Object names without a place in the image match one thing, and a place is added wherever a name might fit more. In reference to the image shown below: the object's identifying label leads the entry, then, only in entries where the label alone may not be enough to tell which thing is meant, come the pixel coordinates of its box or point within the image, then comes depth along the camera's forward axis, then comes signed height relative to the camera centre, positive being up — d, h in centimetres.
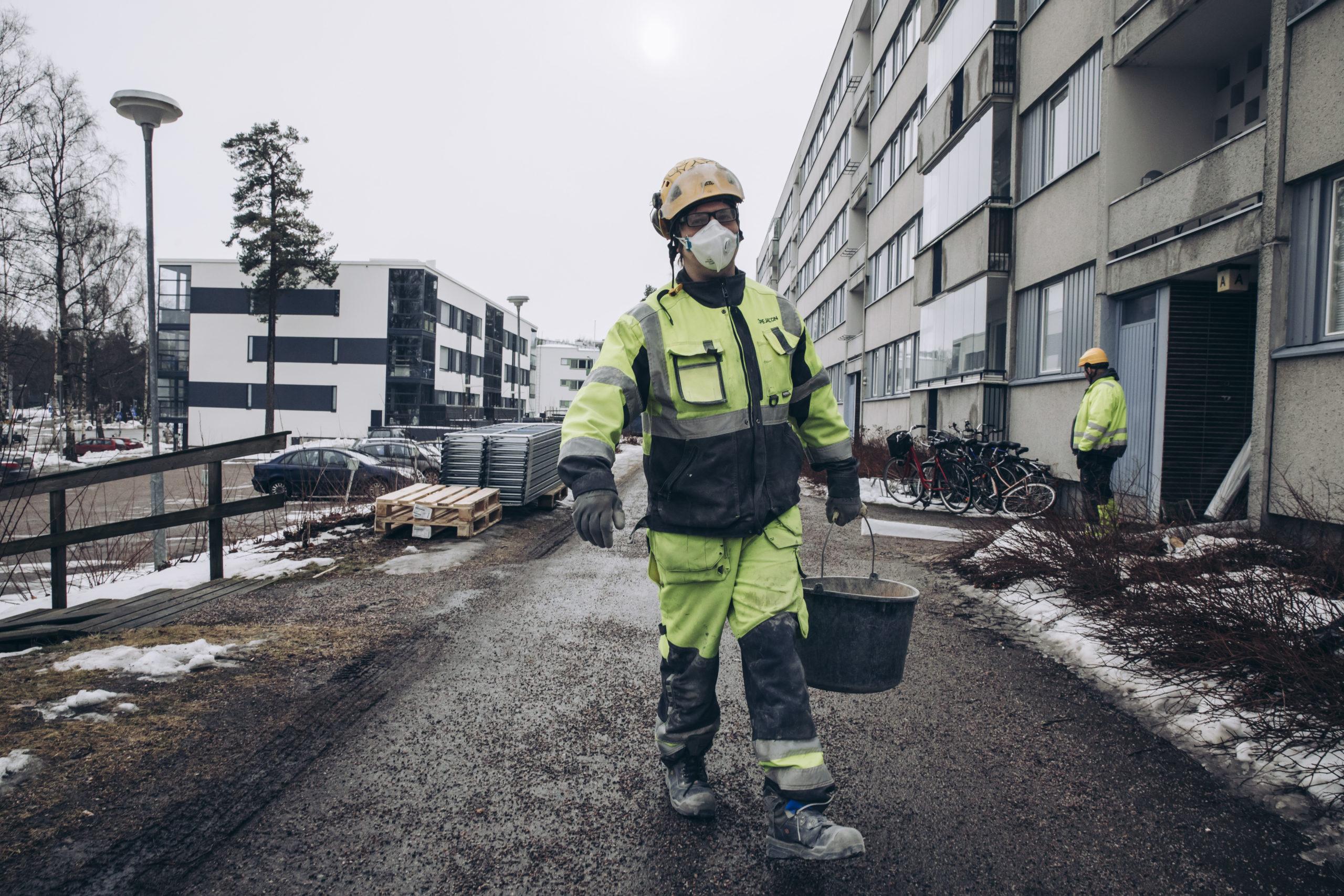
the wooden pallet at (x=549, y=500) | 1301 -139
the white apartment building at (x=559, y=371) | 10644 +608
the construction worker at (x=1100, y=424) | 800 +5
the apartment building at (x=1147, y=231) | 696 +250
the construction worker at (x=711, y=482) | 241 -20
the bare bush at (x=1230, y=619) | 302 -93
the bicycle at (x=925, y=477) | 1263 -85
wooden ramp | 474 -144
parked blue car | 1714 -141
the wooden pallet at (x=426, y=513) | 955 -122
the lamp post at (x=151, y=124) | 879 +328
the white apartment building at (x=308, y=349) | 5291 +403
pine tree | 3997 +955
